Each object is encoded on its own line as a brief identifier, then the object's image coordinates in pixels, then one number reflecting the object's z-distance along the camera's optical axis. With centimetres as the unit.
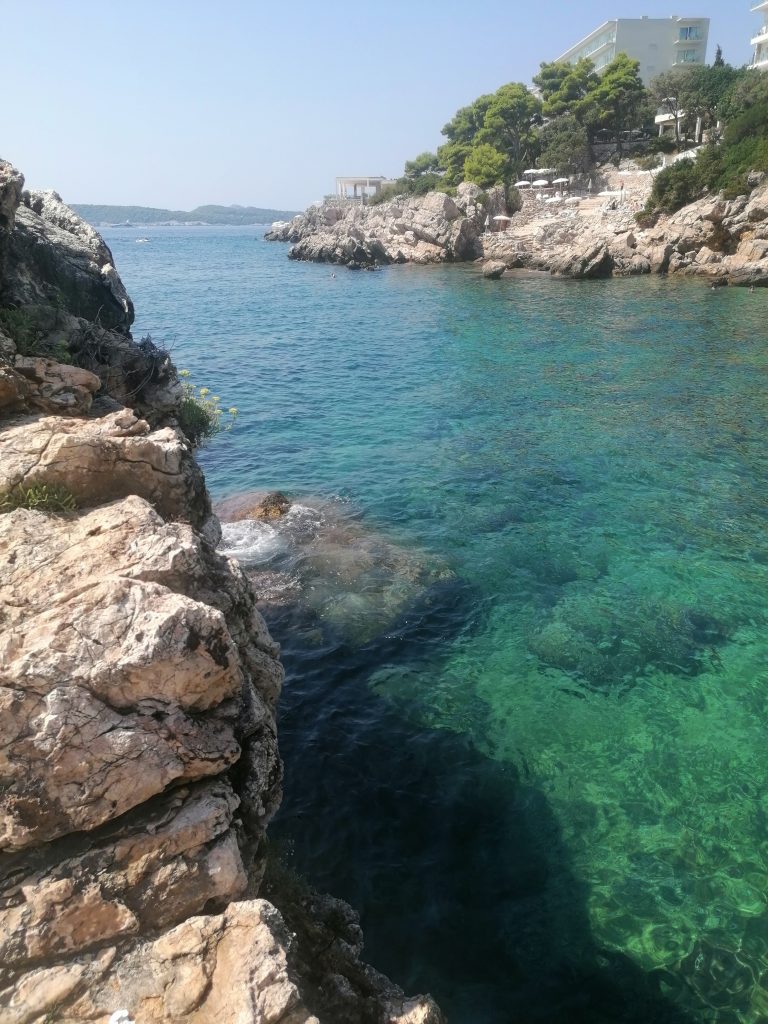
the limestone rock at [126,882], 454
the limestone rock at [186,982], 425
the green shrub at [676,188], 5718
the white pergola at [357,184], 13591
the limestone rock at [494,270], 6112
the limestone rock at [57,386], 809
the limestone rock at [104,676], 490
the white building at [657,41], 10231
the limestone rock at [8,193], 962
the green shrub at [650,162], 7769
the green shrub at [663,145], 7975
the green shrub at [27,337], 962
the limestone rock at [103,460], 673
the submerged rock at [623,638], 1194
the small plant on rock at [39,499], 655
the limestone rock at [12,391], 759
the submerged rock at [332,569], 1354
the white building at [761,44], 8319
